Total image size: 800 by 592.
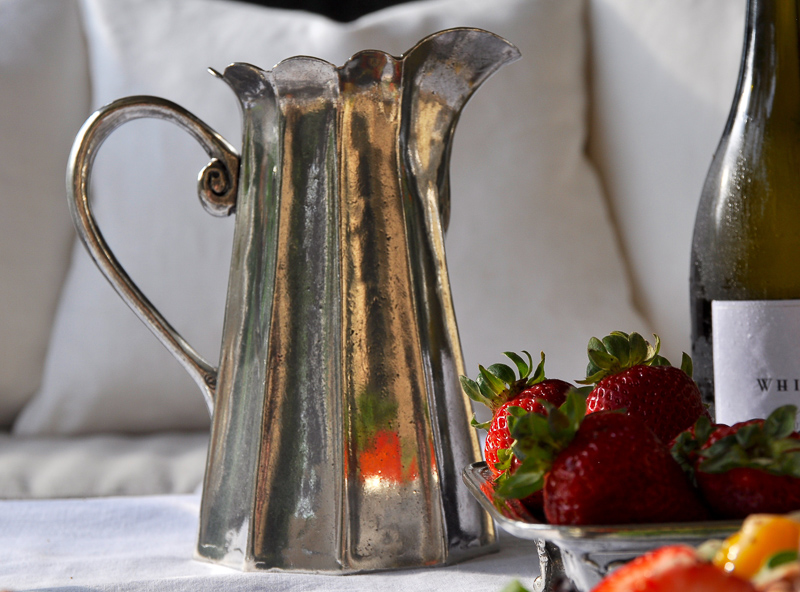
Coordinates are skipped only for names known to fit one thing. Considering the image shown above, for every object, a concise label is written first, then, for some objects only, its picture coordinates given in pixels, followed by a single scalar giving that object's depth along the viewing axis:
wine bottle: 0.60
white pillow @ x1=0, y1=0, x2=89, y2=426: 0.86
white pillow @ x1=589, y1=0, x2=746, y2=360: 0.87
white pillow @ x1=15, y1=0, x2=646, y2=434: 0.83
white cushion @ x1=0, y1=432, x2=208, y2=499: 0.62
